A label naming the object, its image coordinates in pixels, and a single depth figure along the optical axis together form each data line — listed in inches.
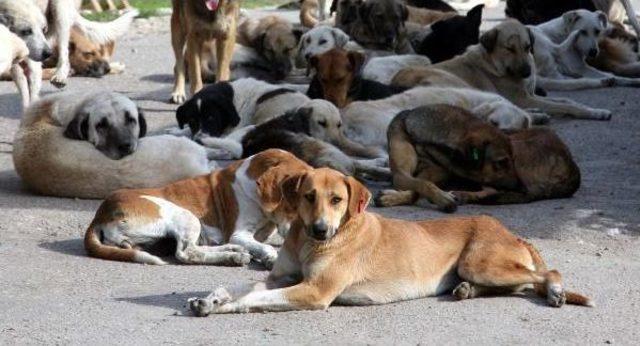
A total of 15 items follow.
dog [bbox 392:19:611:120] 529.0
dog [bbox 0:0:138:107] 464.1
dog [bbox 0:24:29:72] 422.9
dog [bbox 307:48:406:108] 481.7
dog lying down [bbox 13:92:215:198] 373.7
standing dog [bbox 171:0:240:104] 541.0
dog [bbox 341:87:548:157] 442.3
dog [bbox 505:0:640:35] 719.7
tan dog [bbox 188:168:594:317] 251.6
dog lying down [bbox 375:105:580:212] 380.5
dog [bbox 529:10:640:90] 605.9
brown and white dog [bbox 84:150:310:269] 299.3
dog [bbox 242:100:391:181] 384.9
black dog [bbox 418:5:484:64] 615.2
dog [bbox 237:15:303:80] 615.8
